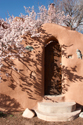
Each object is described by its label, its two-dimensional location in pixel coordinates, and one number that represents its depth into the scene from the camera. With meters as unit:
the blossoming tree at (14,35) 4.03
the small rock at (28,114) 4.08
